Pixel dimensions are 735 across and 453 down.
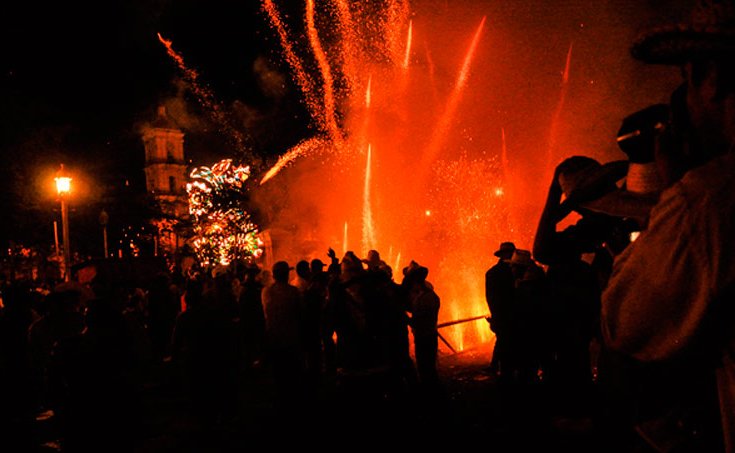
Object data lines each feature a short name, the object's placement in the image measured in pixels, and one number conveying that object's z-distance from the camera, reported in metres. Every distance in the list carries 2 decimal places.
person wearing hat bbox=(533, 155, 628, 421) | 1.67
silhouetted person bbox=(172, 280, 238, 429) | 6.97
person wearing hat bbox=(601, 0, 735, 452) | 1.15
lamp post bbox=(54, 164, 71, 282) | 14.73
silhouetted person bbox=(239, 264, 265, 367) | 9.72
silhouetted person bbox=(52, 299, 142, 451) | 4.39
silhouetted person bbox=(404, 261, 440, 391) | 7.45
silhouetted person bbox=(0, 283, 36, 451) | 8.06
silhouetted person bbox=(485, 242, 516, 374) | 7.69
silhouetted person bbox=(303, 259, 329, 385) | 8.01
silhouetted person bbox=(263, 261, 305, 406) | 7.13
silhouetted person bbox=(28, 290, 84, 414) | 5.83
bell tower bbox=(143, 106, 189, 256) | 61.88
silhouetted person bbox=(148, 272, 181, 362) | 11.52
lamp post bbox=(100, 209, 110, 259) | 18.58
